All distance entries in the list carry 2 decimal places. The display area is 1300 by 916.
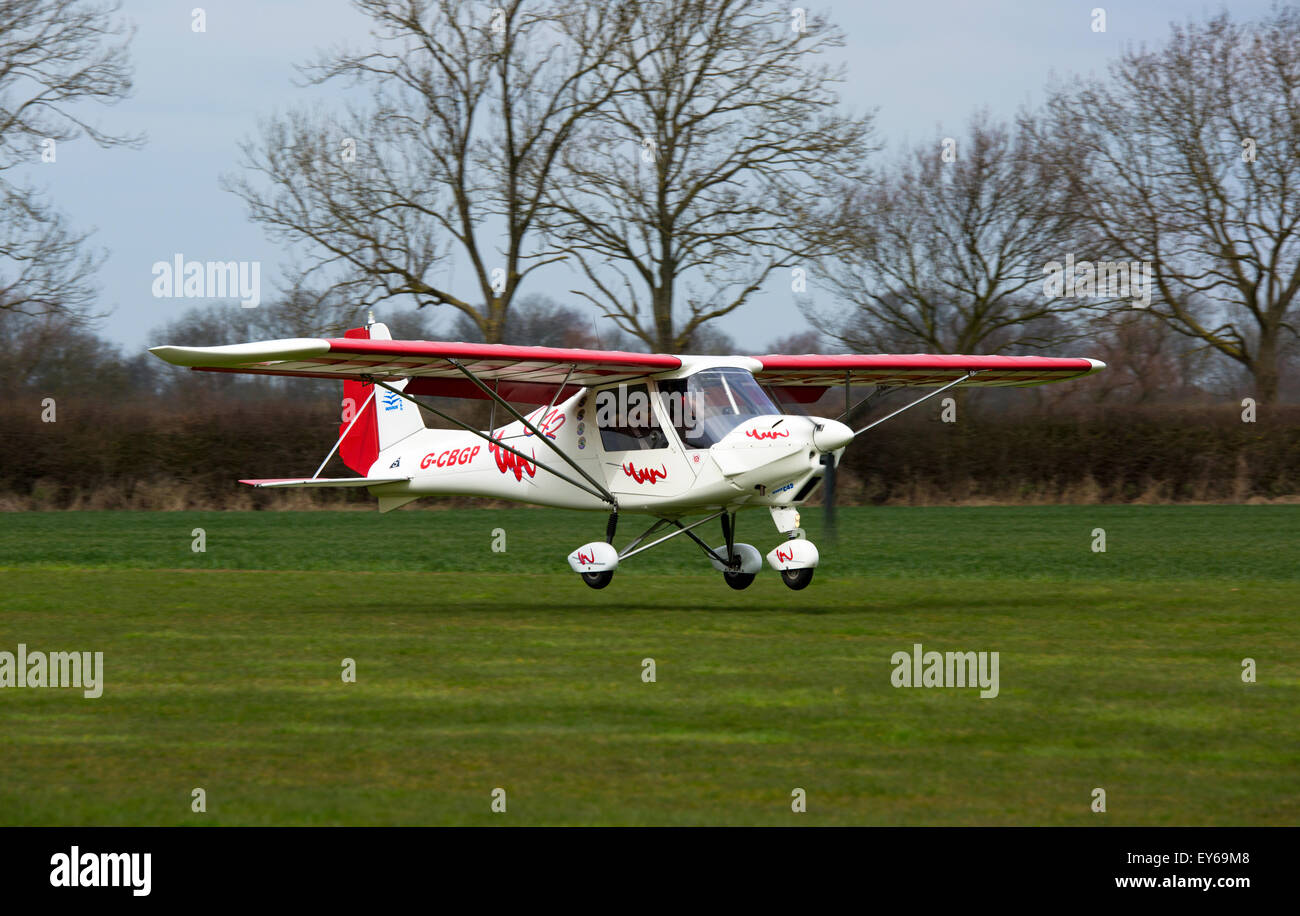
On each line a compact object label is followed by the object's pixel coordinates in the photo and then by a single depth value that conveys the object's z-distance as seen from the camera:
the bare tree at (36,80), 39.72
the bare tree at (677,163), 41.47
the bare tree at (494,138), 42.12
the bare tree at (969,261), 45.41
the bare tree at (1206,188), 45.41
